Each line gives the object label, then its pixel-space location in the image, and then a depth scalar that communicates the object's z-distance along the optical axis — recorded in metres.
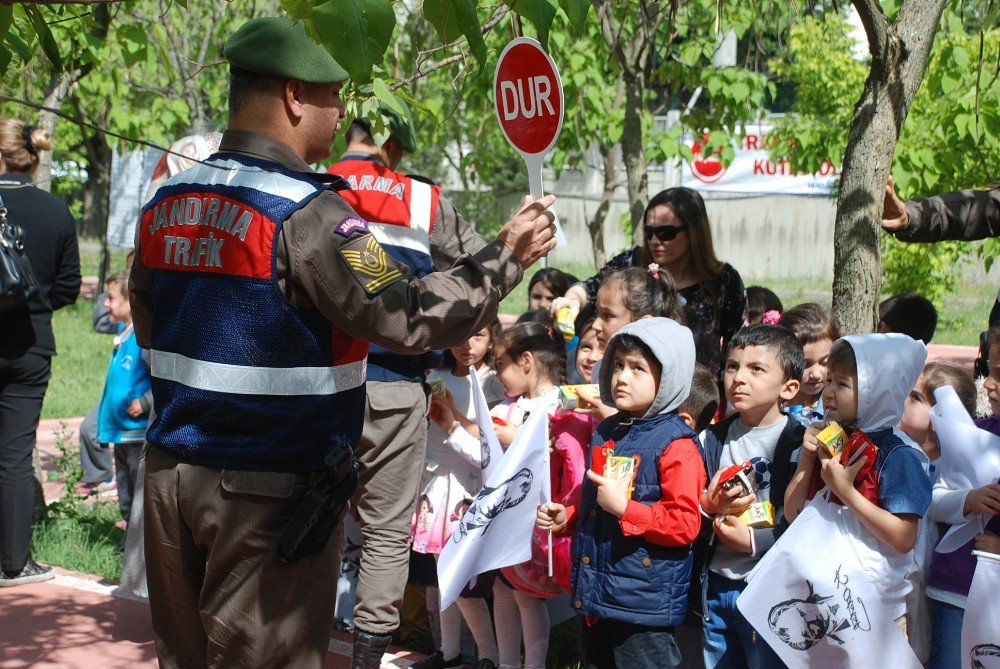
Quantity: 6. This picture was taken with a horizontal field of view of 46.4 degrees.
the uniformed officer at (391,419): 4.49
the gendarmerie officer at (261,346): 2.75
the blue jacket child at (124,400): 6.20
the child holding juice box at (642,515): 3.79
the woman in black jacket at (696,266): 4.89
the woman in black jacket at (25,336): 5.62
